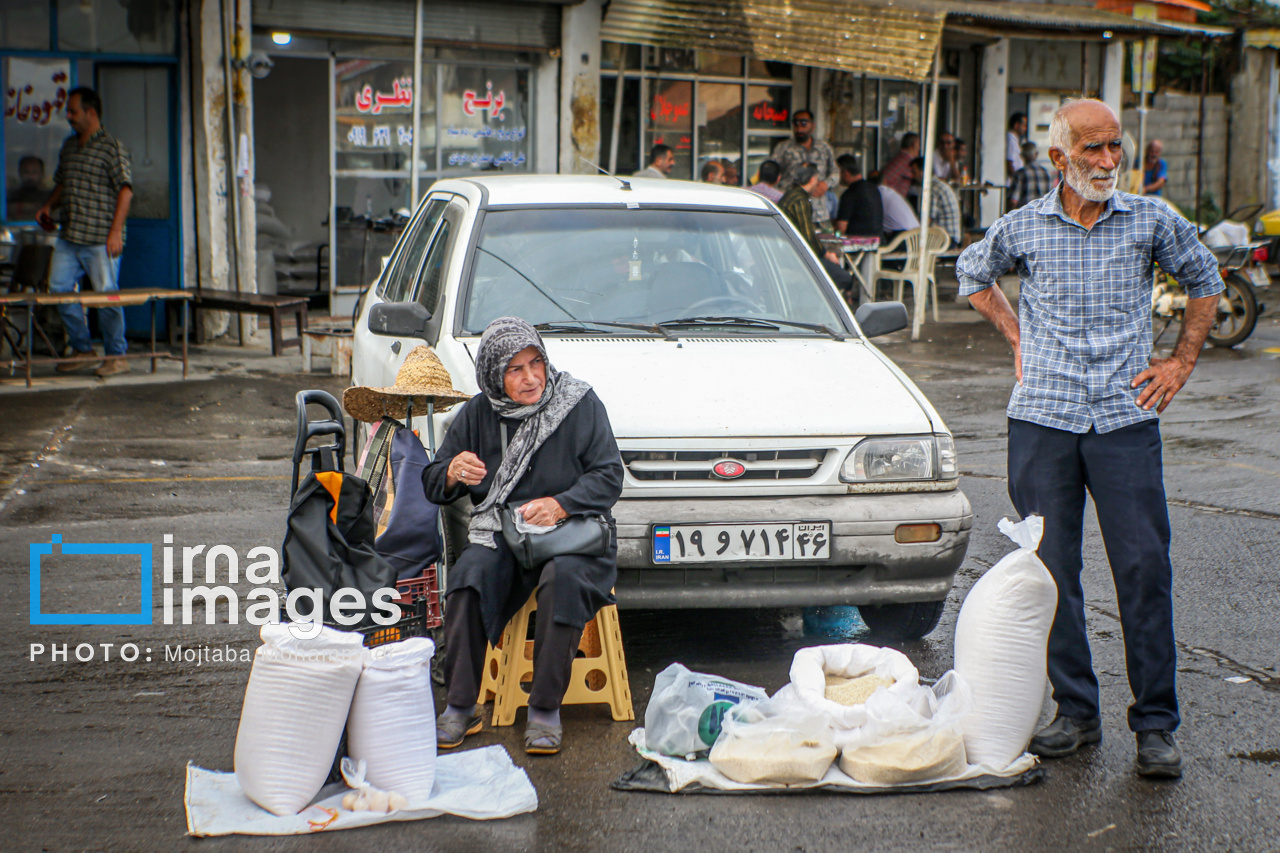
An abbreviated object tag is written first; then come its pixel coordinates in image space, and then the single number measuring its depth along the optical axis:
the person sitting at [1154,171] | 21.48
